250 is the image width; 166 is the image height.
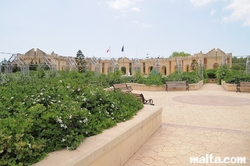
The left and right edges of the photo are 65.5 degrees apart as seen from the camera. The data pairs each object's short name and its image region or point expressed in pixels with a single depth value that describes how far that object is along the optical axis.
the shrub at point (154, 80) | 14.84
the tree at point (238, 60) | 44.07
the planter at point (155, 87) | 14.79
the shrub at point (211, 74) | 24.02
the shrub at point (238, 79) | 14.42
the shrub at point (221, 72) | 19.30
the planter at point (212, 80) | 23.20
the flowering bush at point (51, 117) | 2.28
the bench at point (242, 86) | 13.10
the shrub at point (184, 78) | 15.40
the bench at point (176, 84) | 14.33
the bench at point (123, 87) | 10.82
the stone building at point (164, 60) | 33.10
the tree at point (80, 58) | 39.34
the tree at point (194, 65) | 32.50
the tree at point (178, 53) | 73.53
